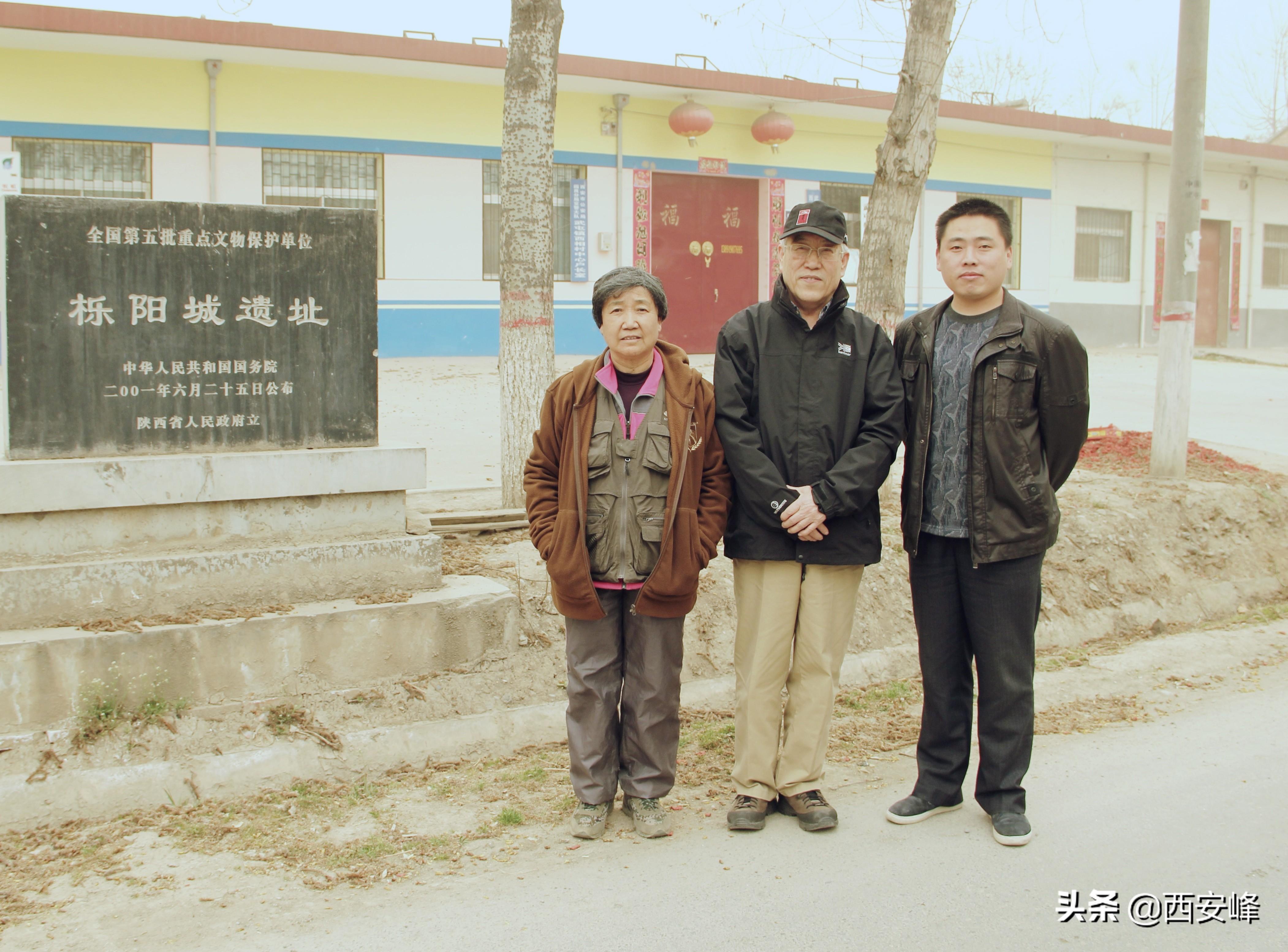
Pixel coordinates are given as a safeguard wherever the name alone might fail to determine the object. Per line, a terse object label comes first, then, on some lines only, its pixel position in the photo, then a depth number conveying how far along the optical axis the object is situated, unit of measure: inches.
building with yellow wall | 504.7
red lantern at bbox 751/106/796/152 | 650.8
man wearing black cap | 141.2
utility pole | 295.7
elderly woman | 140.2
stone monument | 167.6
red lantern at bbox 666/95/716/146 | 619.2
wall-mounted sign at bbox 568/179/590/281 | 621.3
